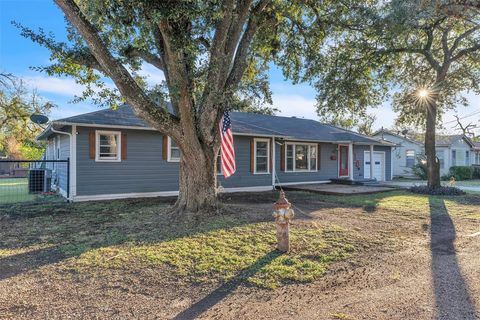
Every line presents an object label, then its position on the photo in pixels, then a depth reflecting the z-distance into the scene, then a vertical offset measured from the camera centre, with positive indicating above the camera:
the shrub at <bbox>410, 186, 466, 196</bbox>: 13.55 -1.00
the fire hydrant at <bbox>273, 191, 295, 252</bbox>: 4.97 -0.83
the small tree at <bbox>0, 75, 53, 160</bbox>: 25.12 +4.41
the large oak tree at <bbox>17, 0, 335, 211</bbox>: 6.18 +2.47
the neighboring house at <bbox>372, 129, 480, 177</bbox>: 25.91 +1.39
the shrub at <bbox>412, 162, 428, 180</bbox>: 23.72 -0.24
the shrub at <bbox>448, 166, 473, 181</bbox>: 24.03 -0.40
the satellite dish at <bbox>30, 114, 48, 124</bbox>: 12.12 +1.94
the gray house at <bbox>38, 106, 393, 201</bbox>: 10.44 +0.59
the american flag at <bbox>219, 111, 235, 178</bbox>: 7.63 +0.55
